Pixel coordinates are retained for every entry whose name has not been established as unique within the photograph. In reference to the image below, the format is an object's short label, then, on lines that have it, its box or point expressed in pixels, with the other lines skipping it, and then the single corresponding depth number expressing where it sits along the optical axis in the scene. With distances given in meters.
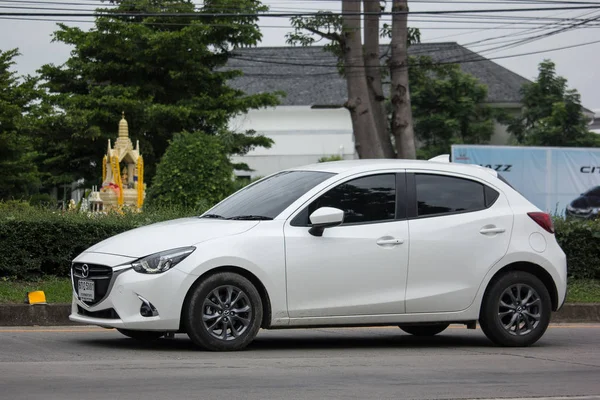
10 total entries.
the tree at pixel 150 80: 41.28
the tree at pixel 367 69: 24.61
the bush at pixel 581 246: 15.35
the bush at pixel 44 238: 13.76
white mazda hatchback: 8.53
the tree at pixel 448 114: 52.47
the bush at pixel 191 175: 21.09
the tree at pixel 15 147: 41.25
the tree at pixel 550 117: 50.88
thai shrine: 32.59
